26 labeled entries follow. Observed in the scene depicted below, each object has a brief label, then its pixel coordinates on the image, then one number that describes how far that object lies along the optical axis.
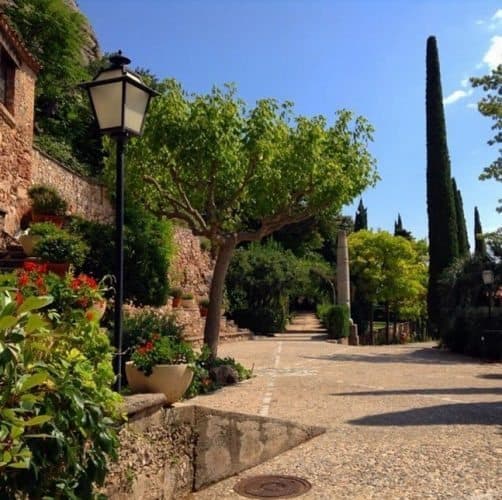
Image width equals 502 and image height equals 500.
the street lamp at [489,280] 15.57
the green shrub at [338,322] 21.34
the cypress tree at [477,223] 40.62
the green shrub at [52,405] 1.97
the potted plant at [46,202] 12.37
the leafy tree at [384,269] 28.50
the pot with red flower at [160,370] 5.53
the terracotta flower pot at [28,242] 9.05
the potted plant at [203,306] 19.59
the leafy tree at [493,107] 16.02
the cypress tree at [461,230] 26.54
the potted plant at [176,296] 17.91
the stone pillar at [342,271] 23.23
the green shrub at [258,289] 22.92
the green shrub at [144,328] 8.15
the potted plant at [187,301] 18.41
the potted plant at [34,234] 8.98
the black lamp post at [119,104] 4.30
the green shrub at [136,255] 9.05
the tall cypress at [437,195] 21.06
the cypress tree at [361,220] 46.44
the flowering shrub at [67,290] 3.56
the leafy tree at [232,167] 9.62
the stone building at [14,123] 11.68
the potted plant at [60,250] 8.53
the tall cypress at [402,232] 42.53
